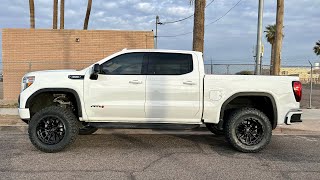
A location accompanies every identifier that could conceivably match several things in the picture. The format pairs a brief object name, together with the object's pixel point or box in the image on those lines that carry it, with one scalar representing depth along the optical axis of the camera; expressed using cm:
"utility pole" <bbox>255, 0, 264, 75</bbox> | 891
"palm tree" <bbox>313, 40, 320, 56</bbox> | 4390
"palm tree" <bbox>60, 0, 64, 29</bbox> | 1492
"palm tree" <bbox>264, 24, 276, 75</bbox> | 4007
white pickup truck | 508
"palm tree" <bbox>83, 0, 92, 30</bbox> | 1515
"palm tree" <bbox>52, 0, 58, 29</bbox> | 1424
